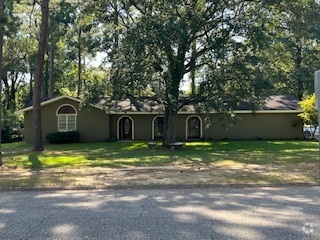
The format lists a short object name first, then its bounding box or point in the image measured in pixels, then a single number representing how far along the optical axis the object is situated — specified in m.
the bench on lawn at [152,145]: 16.40
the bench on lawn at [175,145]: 15.99
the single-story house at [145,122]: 21.01
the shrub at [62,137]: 20.15
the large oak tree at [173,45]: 14.41
